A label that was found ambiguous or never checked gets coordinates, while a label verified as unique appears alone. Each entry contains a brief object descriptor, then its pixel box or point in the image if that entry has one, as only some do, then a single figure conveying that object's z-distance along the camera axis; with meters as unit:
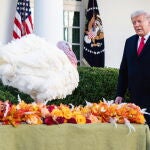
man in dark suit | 5.52
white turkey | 5.66
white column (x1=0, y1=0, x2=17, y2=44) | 11.84
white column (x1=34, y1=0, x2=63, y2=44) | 9.54
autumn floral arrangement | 4.04
